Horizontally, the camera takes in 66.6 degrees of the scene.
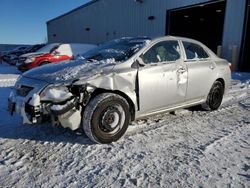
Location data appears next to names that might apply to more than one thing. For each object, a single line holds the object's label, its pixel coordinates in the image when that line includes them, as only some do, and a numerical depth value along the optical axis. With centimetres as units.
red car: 844
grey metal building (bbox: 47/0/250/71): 935
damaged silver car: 255
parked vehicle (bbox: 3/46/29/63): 1540
